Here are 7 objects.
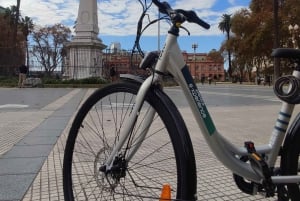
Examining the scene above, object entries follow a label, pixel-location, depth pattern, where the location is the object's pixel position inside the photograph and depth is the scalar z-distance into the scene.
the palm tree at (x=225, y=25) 66.50
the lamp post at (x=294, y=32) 29.91
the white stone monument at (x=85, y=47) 22.04
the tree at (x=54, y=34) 42.35
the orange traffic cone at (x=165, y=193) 1.65
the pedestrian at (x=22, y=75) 20.13
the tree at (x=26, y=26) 46.39
